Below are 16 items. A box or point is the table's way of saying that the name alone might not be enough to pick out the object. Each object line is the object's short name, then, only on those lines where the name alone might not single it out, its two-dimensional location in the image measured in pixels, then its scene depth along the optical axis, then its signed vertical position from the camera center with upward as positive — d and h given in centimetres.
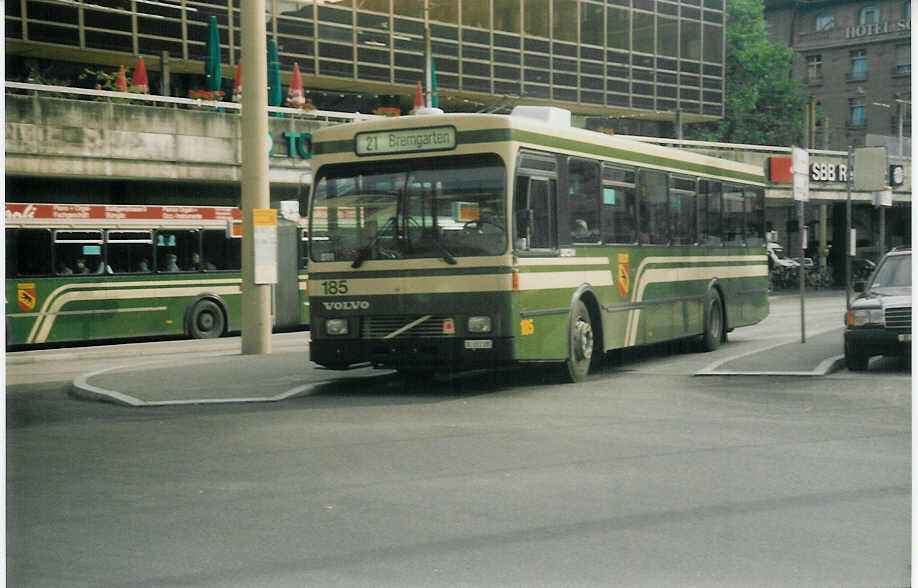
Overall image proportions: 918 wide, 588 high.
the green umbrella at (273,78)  3164 +383
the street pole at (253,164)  1788 +95
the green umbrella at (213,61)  3306 +439
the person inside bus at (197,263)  2389 -50
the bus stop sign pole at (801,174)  1717 +68
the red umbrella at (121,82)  2778 +324
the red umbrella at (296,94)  3139 +333
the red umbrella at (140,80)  2819 +338
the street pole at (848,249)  1520 -29
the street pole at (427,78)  3284 +382
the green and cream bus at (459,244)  1227 -12
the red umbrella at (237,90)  3015 +330
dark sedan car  1338 -100
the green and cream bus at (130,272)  2136 -62
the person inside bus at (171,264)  2341 -49
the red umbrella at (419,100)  3434 +340
